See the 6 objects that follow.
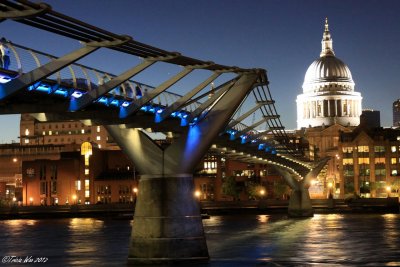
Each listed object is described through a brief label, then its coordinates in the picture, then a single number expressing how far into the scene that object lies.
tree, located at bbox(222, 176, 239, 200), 174.25
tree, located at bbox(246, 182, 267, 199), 179.12
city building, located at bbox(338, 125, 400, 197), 194.26
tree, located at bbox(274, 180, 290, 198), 181.50
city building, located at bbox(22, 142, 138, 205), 175.38
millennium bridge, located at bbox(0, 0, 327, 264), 33.50
